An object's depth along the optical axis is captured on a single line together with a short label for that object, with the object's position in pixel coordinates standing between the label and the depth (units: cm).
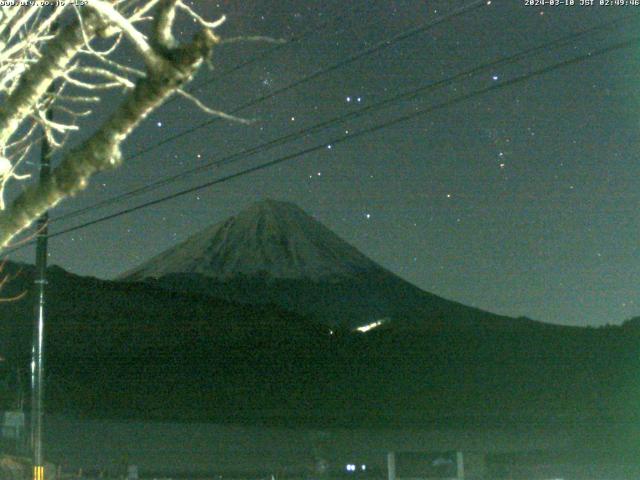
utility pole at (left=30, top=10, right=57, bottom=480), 1531
